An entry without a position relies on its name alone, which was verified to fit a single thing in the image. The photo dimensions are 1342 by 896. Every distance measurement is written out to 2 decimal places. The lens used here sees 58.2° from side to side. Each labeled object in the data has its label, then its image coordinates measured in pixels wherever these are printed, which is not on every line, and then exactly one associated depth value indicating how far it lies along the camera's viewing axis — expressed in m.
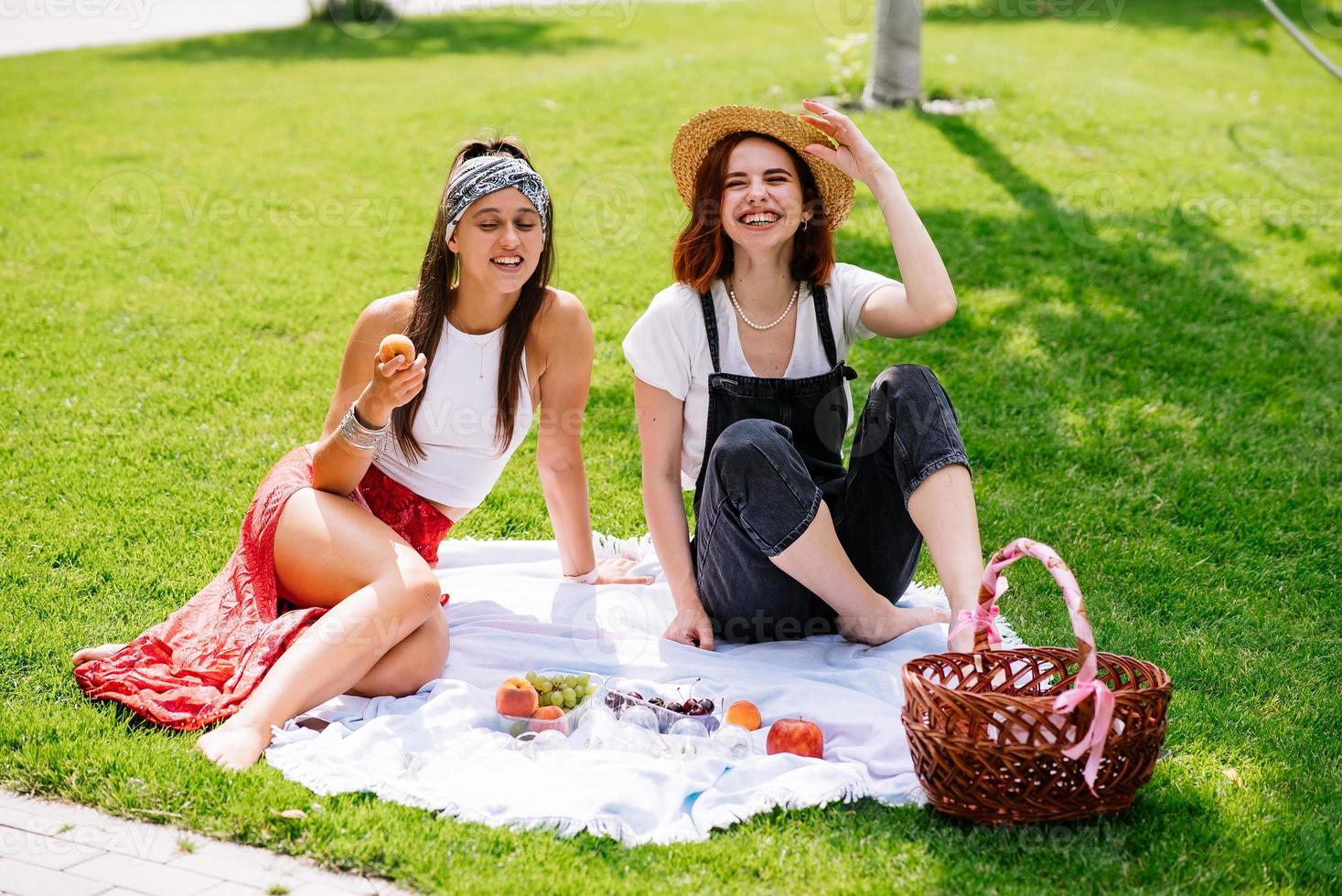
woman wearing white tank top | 3.36
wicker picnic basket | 2.67
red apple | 3.24
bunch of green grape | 3.44
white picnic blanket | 3.00
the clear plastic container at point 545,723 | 3.35
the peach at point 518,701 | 3.36
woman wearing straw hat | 3.50
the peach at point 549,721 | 3.35
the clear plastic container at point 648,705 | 3.38
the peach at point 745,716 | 3.37
